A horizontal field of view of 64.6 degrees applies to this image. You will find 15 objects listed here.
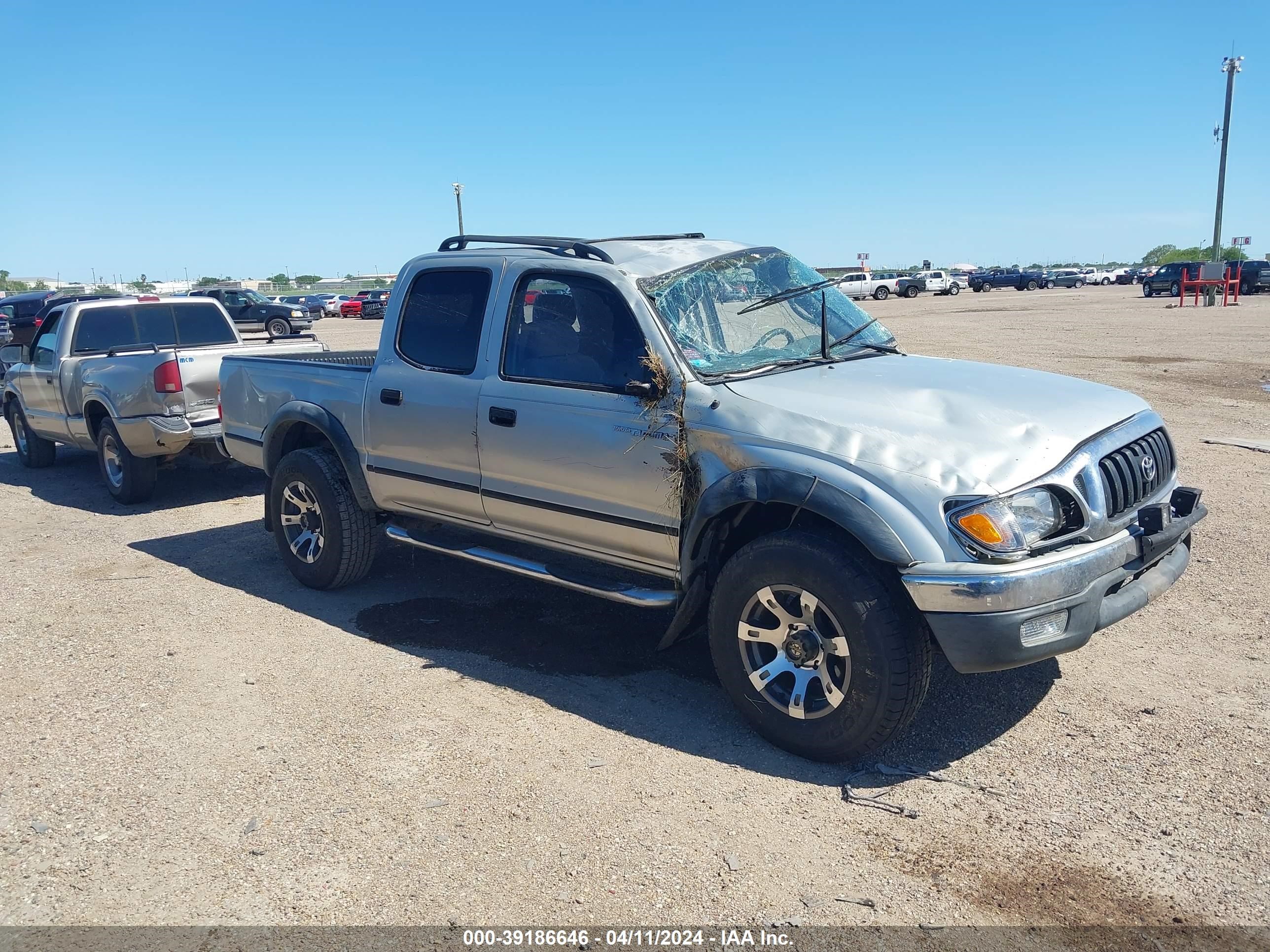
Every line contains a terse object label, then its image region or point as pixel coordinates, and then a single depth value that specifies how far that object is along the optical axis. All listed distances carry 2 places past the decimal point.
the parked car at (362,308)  49.94
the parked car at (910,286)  57.28
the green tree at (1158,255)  131.88
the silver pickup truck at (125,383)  8.57
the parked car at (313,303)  47.12
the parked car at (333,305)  57.28
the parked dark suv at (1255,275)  44.09
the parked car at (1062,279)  68.31
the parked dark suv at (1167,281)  45.28
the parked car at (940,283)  60.16
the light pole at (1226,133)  56.38
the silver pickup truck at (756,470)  3.63
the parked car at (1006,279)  65.94
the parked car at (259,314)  35.66
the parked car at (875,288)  54.84
